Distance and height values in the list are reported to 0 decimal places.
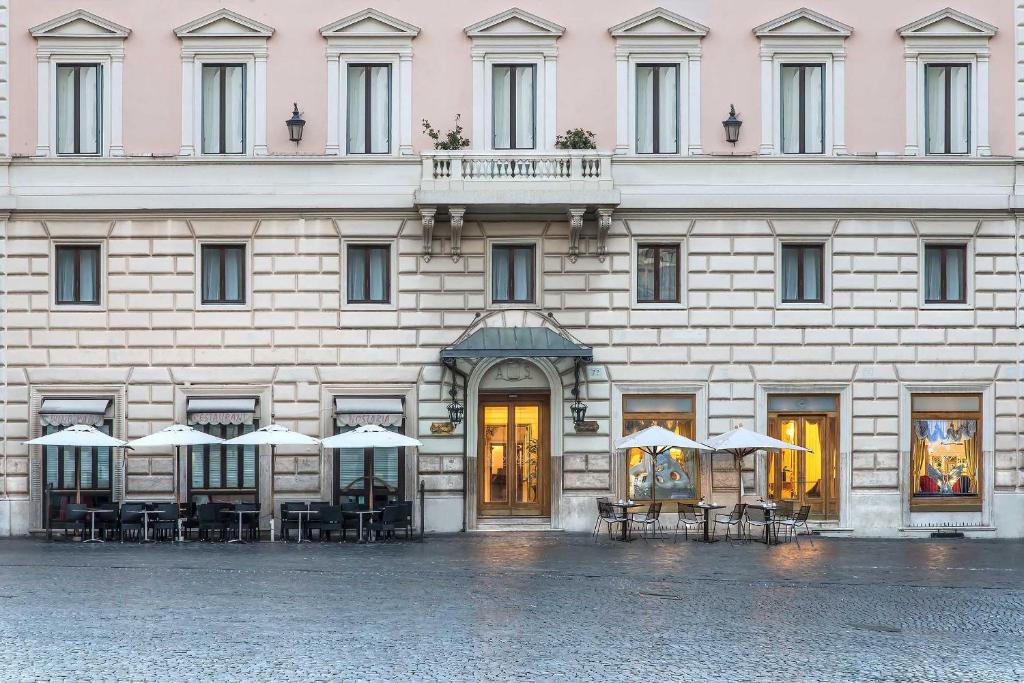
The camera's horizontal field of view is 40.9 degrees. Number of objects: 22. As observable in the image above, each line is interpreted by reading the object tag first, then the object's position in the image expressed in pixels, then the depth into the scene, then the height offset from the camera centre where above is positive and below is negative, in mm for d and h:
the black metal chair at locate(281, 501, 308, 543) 27953 -3589
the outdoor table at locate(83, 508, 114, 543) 27656 -3633
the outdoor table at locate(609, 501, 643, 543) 28000 -3733
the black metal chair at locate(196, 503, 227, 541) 27625 -3595
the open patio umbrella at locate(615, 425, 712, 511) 27734 -2006
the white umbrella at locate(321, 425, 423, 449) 27556 -1990
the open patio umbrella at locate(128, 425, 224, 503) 27312 -1976
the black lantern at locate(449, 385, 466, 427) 29250 -1521
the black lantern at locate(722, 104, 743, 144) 29328 +4618
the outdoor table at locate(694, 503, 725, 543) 27953 -3532
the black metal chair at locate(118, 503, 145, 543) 27703 -3635
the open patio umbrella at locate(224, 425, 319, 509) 27484 -1968
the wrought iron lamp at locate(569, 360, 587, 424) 29328 -1407
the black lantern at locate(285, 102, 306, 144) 29109 +4558
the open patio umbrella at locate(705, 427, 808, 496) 27656 -2013
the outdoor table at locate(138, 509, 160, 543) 27609 -3587
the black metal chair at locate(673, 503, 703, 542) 28875 -3765
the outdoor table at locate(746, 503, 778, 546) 27547 -3486
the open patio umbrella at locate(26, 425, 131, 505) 27402 -1999
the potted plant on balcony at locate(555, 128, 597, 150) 29188 +4277
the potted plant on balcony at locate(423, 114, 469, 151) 29172 +4315
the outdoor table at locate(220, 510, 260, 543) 27789 -3501
